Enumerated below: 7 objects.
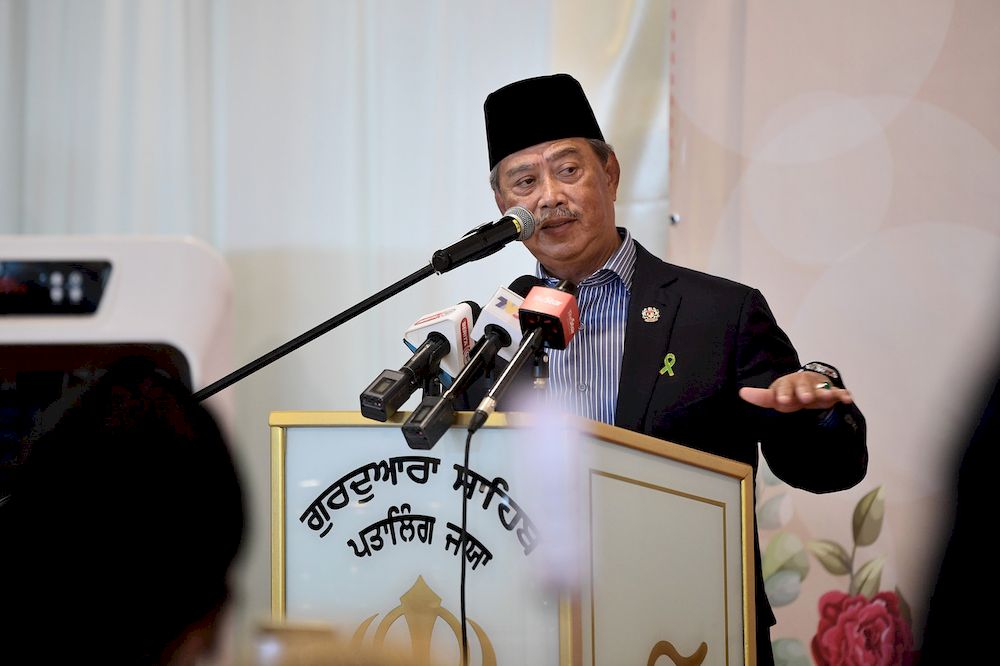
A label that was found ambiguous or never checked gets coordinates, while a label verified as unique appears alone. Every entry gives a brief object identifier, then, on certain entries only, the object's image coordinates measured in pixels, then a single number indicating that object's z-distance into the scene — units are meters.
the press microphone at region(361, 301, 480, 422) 7.25
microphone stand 7.42
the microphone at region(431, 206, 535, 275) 7.41
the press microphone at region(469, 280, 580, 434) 7.33
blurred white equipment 7.66
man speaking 7.61
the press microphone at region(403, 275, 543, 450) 7.21
